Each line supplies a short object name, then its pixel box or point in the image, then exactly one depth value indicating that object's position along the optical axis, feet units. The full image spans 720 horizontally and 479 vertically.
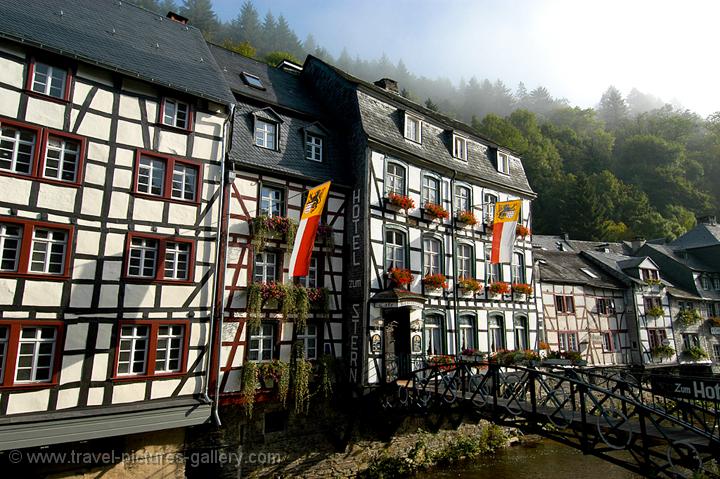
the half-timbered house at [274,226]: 42.98
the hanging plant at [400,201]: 52.65
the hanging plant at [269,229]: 44.16
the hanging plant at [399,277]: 50.55
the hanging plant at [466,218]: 61.26
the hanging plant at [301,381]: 42.83
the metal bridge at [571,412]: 24.99
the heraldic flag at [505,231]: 52.80
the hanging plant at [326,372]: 45.09
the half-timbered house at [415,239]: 49.24
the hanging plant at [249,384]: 40.68
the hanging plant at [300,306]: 45.09
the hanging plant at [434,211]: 56.95
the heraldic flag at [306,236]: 41.14
